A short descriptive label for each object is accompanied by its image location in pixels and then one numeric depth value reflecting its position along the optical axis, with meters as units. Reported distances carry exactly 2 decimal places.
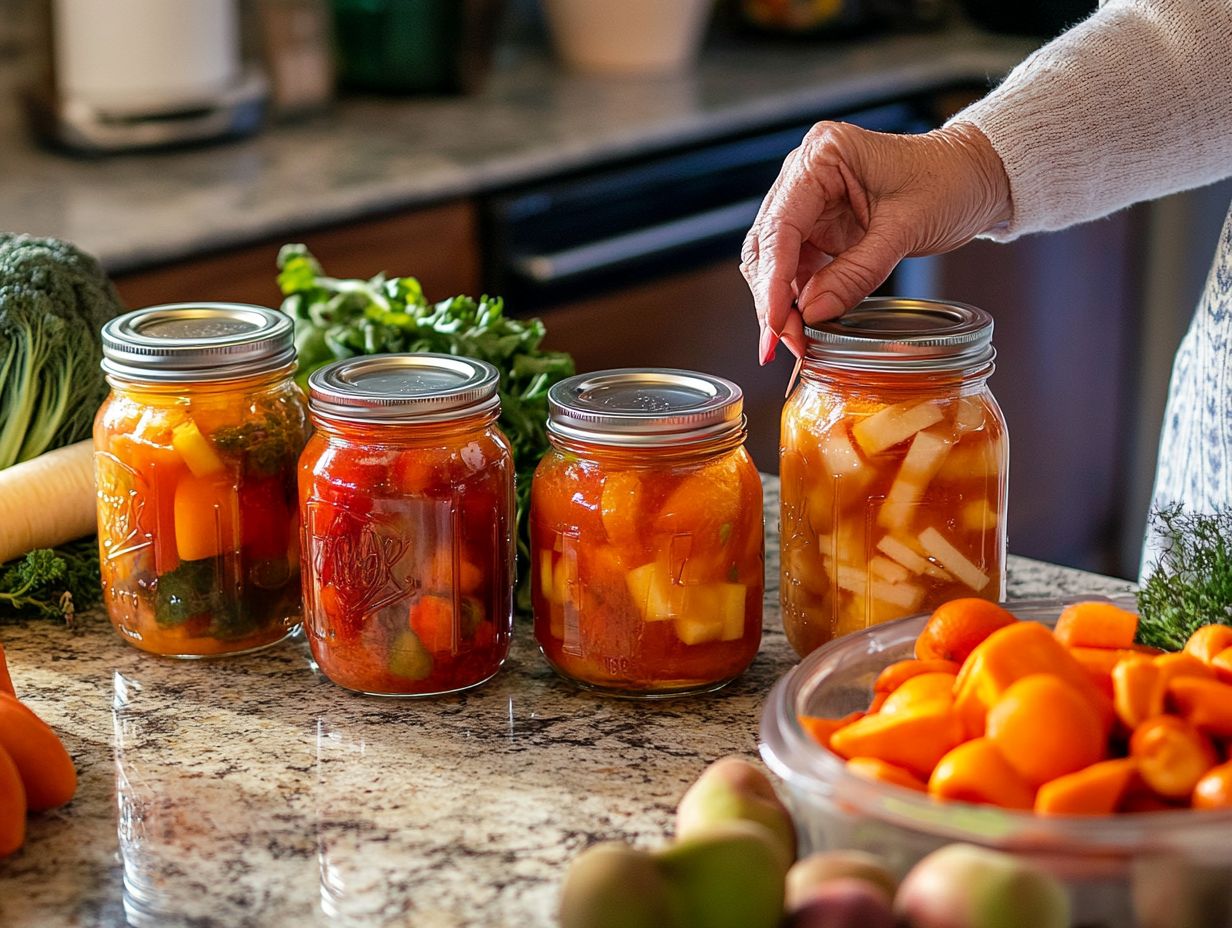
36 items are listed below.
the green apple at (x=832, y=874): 0.72
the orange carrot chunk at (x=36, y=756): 0.91
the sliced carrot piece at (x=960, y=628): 0.93
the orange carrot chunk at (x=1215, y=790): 0.74
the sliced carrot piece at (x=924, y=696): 0.82
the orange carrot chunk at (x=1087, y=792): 0.75
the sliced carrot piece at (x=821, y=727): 0.84
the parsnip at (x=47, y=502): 1.22
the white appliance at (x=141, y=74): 2.51
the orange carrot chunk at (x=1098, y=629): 0.91
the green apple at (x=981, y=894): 0.68
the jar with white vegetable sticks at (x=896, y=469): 1.05
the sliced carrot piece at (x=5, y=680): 0.99
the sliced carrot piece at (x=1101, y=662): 0.84
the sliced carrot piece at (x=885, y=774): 0.78
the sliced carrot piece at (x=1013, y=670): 0.80
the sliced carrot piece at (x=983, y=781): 0.76
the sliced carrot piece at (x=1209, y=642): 0.85
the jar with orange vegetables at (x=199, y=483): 1.11
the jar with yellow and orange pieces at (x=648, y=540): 1.02
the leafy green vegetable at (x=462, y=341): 1.29
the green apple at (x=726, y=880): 0.71
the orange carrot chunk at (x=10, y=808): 0.87
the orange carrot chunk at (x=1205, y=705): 0.79
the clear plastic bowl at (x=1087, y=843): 0.70
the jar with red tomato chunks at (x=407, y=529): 1.03
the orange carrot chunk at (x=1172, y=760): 0.76
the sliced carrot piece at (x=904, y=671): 0.90
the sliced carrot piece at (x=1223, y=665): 0.83
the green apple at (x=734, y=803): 0.80
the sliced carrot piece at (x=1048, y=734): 0.77
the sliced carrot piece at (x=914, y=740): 0.80
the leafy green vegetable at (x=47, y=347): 1.28
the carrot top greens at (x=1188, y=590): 0.93
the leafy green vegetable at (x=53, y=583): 1.22
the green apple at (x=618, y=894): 0.70
